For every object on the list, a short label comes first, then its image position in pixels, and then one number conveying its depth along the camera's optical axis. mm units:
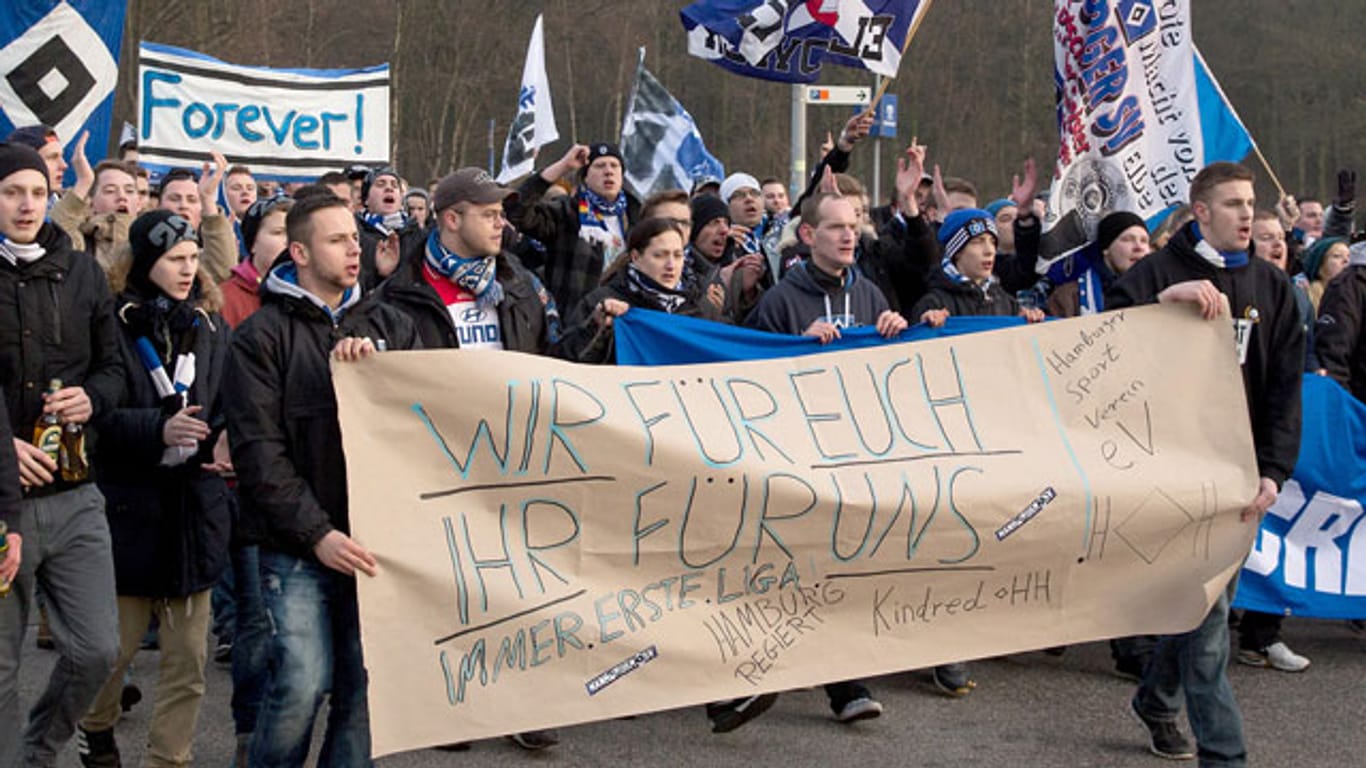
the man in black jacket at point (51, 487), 4312
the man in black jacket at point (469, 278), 4992
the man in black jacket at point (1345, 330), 7344
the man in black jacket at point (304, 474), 4059
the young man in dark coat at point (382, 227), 7570
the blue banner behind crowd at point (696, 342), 5703
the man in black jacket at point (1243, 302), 4992
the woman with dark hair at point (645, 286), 5832
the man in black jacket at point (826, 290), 6039
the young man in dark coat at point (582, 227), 7875
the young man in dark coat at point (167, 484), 4797
